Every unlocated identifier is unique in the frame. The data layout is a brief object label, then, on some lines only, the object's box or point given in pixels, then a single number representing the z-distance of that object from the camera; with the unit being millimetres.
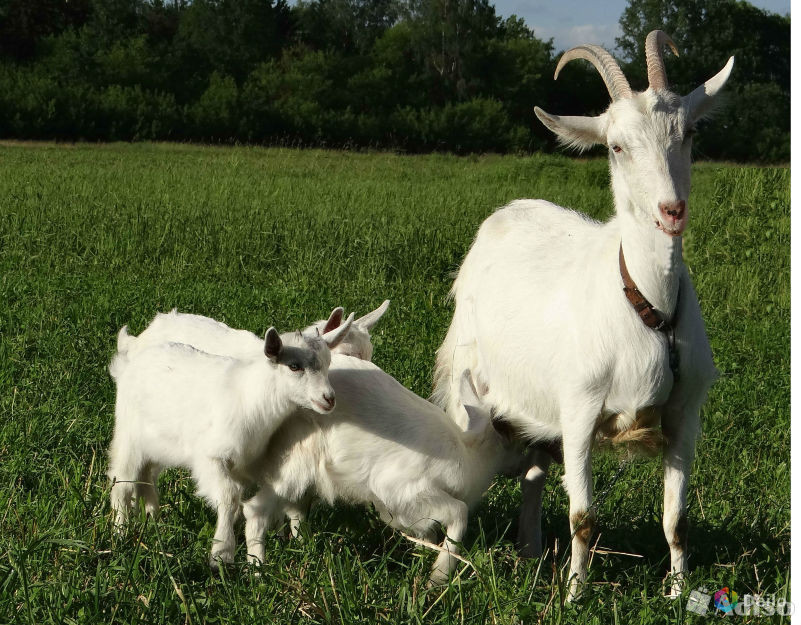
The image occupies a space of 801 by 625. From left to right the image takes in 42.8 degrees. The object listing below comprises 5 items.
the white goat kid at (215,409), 3982
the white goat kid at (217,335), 4727
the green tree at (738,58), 44750
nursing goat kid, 3977
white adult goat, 3510
